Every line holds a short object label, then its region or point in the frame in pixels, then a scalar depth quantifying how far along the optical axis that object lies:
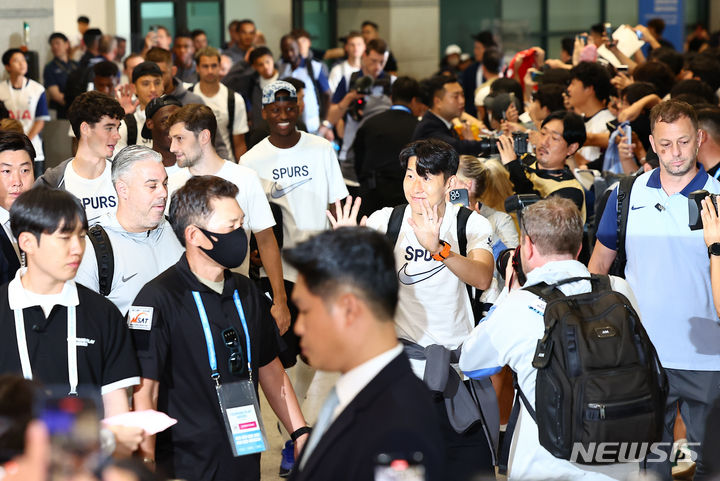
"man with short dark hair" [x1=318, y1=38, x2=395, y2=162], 10.02
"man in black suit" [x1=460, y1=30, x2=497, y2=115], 13.91
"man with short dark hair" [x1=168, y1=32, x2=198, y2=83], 12.67
